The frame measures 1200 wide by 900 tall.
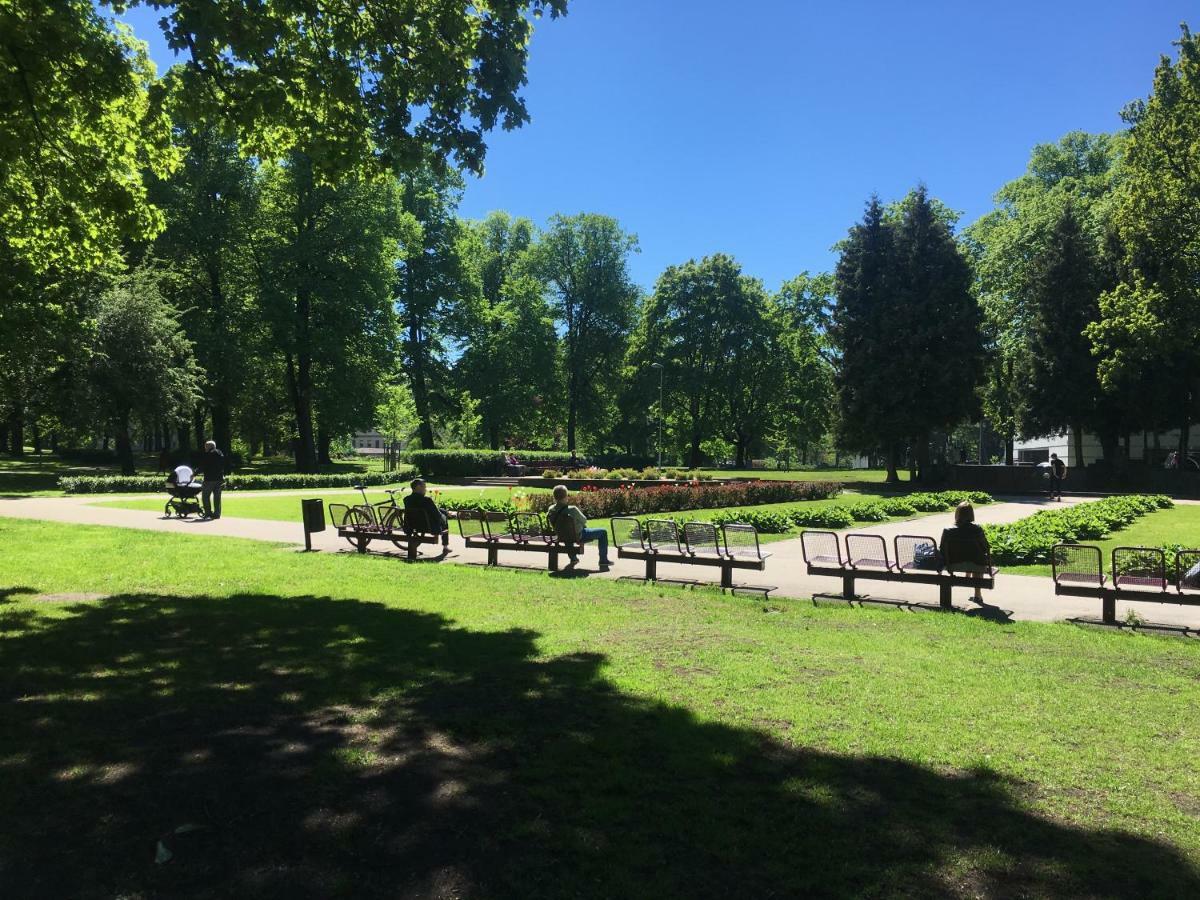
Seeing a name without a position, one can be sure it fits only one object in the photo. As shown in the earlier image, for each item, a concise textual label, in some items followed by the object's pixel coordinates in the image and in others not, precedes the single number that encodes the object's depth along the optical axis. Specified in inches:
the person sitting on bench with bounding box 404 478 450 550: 511.2
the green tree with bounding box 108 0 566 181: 343.0
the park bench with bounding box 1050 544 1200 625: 319.9
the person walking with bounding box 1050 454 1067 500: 1180.5
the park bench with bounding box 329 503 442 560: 513.0
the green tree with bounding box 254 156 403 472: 1541.6
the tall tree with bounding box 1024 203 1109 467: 1498.5
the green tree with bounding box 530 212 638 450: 2443.4
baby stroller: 768.9
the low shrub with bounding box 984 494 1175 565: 501.4
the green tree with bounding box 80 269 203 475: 1264.8
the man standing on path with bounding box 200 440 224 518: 761.6
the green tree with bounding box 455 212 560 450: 2106.3
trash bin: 559.5
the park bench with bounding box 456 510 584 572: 466.9
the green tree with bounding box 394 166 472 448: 1958.7
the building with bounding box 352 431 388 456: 6328.7
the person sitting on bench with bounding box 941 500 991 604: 359.9
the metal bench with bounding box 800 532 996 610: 362.0
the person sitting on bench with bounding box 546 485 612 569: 466.0
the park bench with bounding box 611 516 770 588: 416.8
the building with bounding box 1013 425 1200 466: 1620.3
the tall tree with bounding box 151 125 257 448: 1501.0
